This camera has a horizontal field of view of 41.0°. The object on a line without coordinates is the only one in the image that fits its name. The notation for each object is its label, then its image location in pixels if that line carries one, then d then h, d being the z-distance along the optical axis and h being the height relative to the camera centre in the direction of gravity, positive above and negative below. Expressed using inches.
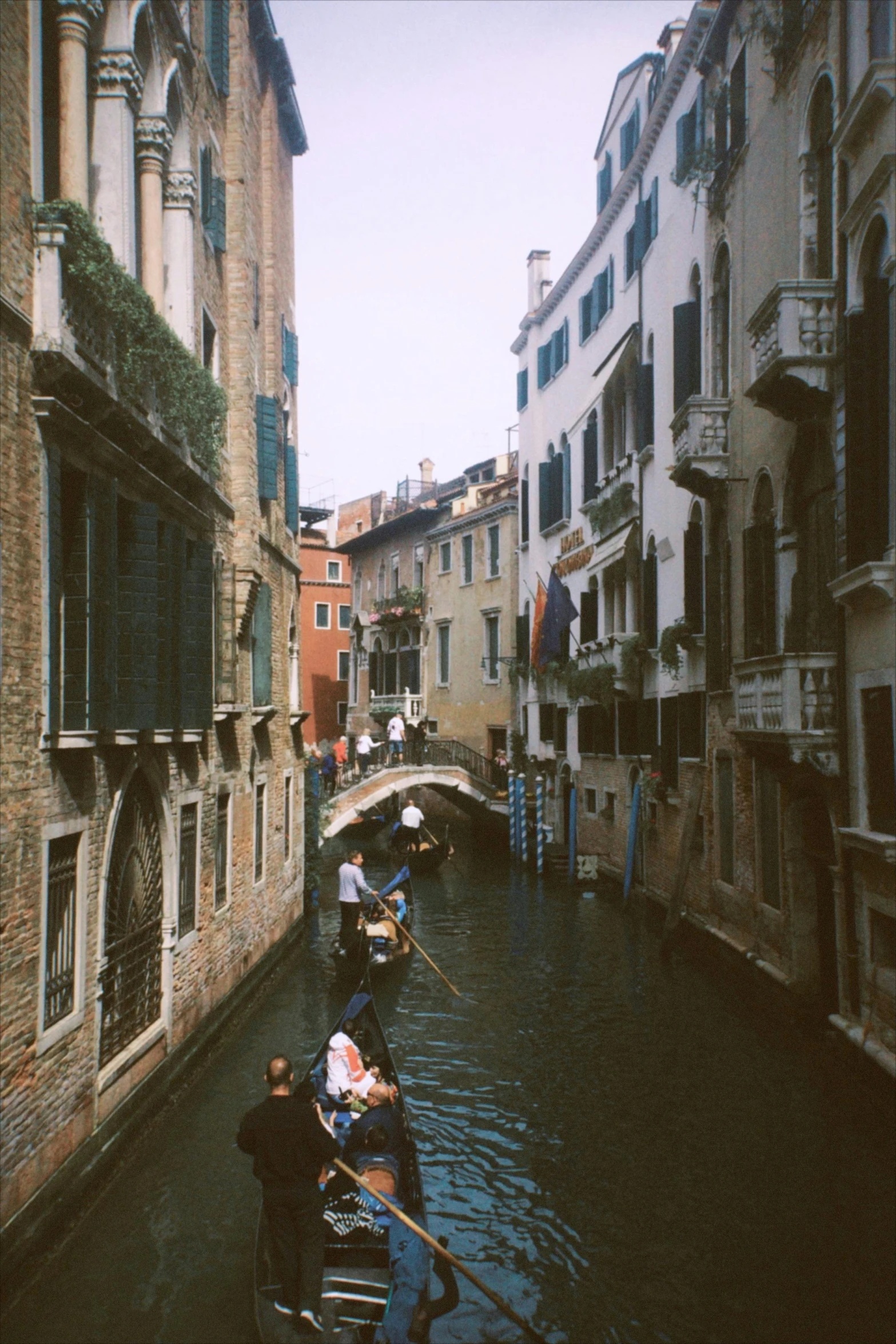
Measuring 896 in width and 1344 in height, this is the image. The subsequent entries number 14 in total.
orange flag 963.3 +81.7
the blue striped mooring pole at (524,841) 980.6 -100.2
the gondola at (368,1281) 214.8 -104.3
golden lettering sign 877.8 +120.1
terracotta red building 1603.1 +118.7
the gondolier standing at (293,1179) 208.4 -80.0
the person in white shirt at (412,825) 983.6 -85.9
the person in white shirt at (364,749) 1136.8 -26.4
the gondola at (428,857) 948.6 -108.7
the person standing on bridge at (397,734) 1141.7 -13.4
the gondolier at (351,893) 552.7 -81.3
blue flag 834.8 +74.6
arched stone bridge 1019.3 -61.9
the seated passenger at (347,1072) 321.4 -95.5
